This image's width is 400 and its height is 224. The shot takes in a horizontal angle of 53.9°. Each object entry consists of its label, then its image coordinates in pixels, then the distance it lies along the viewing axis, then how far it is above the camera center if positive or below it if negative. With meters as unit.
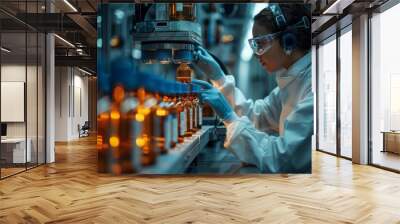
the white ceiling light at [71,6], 6.90 +1.96
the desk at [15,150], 7.02 -0.69
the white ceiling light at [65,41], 10.73 +2.11
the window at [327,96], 10.52 +0.41
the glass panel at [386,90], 7.44 +0.41
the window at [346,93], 9.23 +0.42
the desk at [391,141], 7.46 -0.60
